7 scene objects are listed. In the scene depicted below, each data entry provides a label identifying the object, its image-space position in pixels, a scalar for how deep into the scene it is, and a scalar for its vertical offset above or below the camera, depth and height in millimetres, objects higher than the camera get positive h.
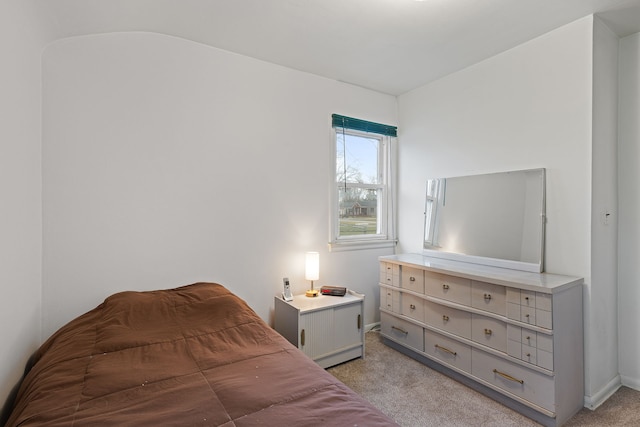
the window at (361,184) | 3176 +318
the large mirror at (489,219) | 2324 -46
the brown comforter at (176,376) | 1033 -679
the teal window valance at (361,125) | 3090 +936
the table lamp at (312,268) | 2740 -490
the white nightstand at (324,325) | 2418 -925
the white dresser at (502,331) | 1861 -827
